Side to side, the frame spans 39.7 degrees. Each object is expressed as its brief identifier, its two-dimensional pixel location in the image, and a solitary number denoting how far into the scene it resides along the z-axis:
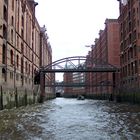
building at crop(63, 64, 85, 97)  97.12
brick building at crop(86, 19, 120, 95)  55.81
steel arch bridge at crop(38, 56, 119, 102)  40.92
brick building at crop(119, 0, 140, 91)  32.80
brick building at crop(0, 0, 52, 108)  21.33
